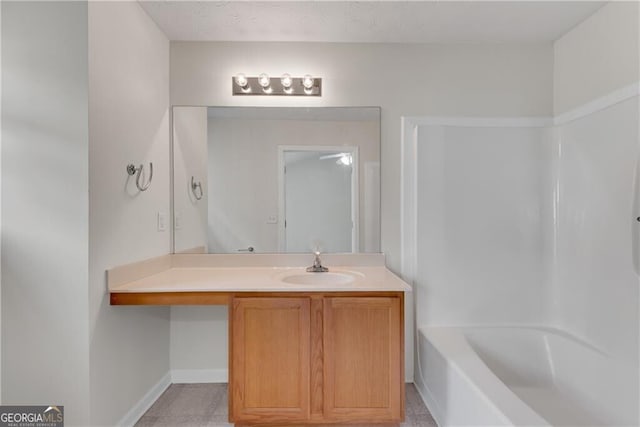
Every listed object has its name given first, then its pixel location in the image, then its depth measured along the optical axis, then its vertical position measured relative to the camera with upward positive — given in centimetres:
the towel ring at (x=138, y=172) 183 +22
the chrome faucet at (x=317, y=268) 217 -37
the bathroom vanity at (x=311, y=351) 171 -71
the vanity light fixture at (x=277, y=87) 229 +84
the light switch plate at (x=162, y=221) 217 -7
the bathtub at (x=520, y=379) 145 -91
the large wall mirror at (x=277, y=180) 234 +21
